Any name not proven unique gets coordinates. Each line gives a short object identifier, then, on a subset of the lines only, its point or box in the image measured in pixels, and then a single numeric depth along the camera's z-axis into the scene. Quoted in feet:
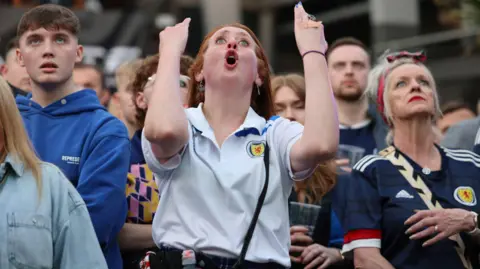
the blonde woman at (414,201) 37.06
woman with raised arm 28.91
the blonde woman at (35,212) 28.40
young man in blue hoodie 33.91
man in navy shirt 49.34
